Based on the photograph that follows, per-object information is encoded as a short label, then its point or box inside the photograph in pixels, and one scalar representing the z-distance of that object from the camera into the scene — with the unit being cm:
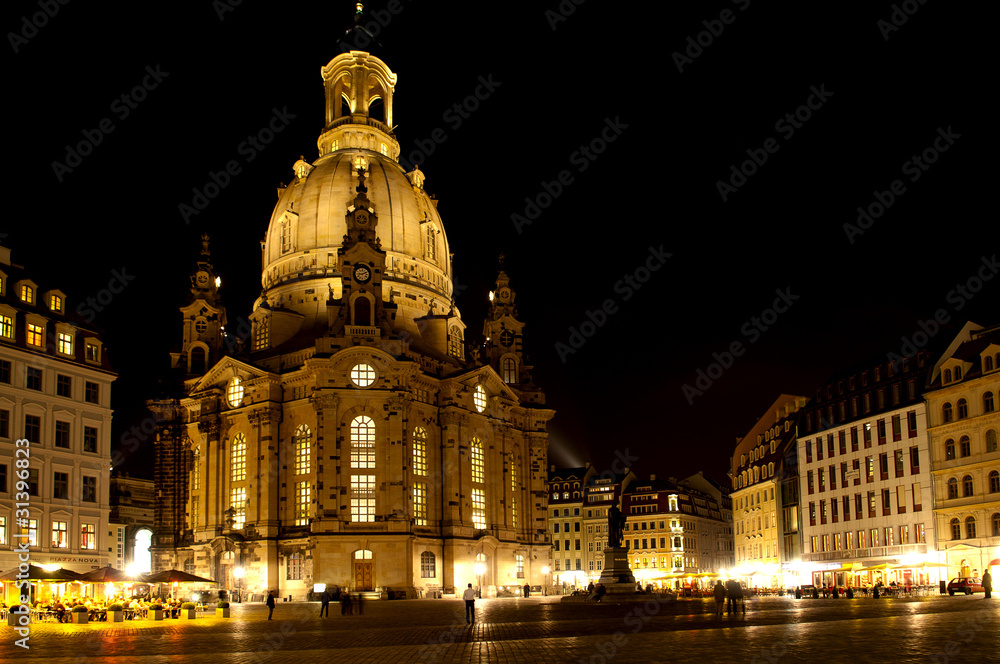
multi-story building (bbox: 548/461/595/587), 15725
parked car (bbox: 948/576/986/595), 6442
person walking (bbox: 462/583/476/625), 4400
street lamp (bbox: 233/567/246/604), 9125
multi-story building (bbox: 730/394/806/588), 10825
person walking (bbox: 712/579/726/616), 4406
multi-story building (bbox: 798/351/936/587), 8450
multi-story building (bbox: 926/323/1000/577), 7681
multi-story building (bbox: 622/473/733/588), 15288
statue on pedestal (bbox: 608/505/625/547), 7572
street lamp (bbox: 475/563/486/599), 9712
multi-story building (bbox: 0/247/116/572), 6291
